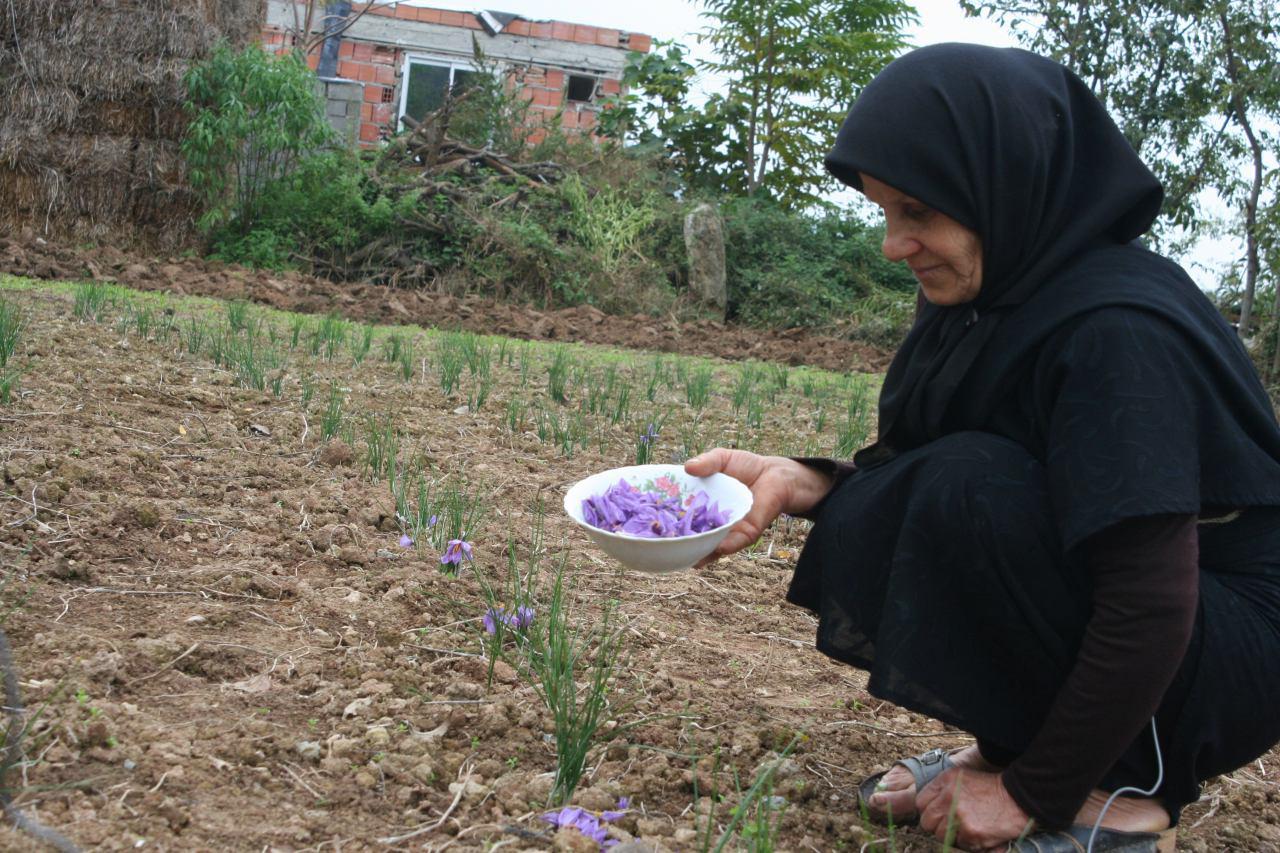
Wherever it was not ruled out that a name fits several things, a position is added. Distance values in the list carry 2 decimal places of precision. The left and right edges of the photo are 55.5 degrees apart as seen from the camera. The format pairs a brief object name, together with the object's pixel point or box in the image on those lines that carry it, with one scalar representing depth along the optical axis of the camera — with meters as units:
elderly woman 1.63
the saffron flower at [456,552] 2.60
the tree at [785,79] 14.89
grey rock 12.08
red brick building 19.02
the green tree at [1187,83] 9.57
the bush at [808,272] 12.29
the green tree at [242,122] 10.70
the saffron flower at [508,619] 2.23
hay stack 10.59
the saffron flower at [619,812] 1.70
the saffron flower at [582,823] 1.66
